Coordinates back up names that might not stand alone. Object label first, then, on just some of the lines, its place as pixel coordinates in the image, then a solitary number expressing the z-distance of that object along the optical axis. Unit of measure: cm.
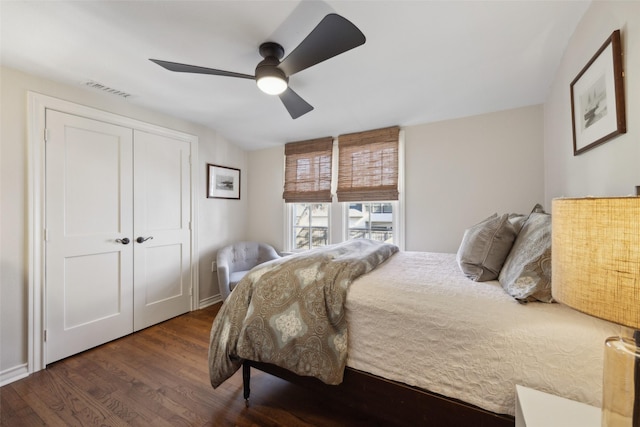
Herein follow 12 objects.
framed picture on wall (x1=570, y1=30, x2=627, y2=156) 113
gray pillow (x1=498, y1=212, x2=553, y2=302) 113
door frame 202
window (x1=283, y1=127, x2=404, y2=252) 305
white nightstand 78
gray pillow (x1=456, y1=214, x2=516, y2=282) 150
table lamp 55
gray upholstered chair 299
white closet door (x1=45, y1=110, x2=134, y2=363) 216
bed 95
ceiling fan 125
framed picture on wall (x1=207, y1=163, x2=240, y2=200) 346
